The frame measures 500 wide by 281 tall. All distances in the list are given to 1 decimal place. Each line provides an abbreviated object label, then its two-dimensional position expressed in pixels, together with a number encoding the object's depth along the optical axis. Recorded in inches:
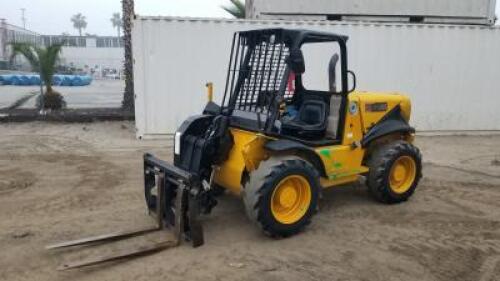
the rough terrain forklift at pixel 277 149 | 191.6
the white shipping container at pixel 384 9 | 459.5
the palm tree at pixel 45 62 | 551.2
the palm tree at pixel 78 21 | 4987.7
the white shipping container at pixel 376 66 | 408.8
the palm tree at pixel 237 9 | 637.1
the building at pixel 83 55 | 1961.1
